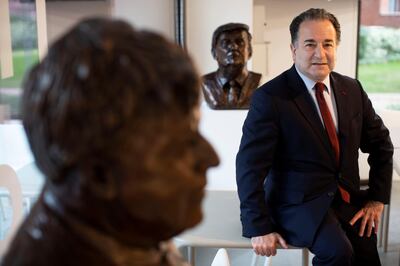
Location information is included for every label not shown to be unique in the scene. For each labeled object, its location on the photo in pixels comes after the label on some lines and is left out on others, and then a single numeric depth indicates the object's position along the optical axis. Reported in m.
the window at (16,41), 3.13
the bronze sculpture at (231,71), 3.20
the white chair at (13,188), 1.54
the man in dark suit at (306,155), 1.70
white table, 1.82
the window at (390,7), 5.55
